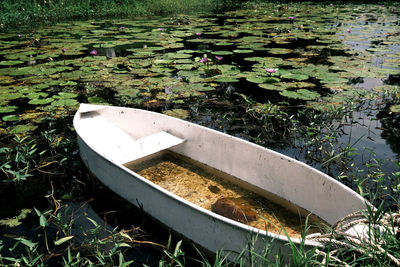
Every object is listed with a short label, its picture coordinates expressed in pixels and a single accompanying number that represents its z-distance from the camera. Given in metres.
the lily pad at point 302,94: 3.45
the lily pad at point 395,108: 3.11
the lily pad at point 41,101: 3.44
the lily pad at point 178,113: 3.28
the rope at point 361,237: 1.21
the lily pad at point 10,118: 3.16
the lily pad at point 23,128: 2.97
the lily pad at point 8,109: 3.32
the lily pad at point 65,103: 3.48
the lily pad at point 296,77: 3.96
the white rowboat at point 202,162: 1.57
